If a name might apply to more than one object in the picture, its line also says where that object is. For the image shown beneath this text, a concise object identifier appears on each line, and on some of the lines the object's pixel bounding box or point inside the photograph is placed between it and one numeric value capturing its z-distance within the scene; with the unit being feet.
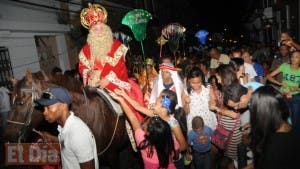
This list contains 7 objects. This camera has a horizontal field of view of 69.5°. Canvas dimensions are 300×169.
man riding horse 14.73
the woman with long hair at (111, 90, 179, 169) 8.69
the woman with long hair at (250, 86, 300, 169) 6.69
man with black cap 7.86
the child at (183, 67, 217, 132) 12.92
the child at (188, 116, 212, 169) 12.26
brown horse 10.47
